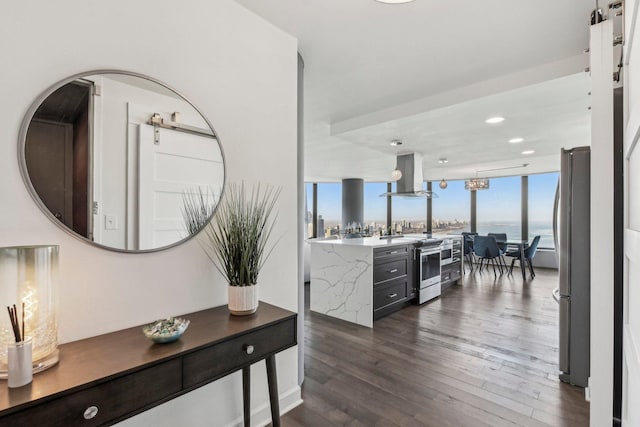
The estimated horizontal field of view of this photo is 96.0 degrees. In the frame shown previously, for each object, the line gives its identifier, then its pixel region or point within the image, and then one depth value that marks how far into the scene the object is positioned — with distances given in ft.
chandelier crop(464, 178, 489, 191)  22.85
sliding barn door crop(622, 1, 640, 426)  2.68
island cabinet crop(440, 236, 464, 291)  16.21
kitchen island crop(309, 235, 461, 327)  11.32
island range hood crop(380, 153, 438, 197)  16.19
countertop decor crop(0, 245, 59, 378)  2.98
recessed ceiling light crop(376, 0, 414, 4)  5.26
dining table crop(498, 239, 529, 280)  19.96
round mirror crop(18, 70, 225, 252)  3.62
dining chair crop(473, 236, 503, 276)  20.15
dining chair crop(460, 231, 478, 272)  23.18
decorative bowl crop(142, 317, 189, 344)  3.62
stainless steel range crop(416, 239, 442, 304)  13.87
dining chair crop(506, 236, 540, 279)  20.31
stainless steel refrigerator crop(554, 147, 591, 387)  7.06
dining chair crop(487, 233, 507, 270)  22.41
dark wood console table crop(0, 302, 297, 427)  2.65
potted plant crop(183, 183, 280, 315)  4.79
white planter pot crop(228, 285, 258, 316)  4.74
